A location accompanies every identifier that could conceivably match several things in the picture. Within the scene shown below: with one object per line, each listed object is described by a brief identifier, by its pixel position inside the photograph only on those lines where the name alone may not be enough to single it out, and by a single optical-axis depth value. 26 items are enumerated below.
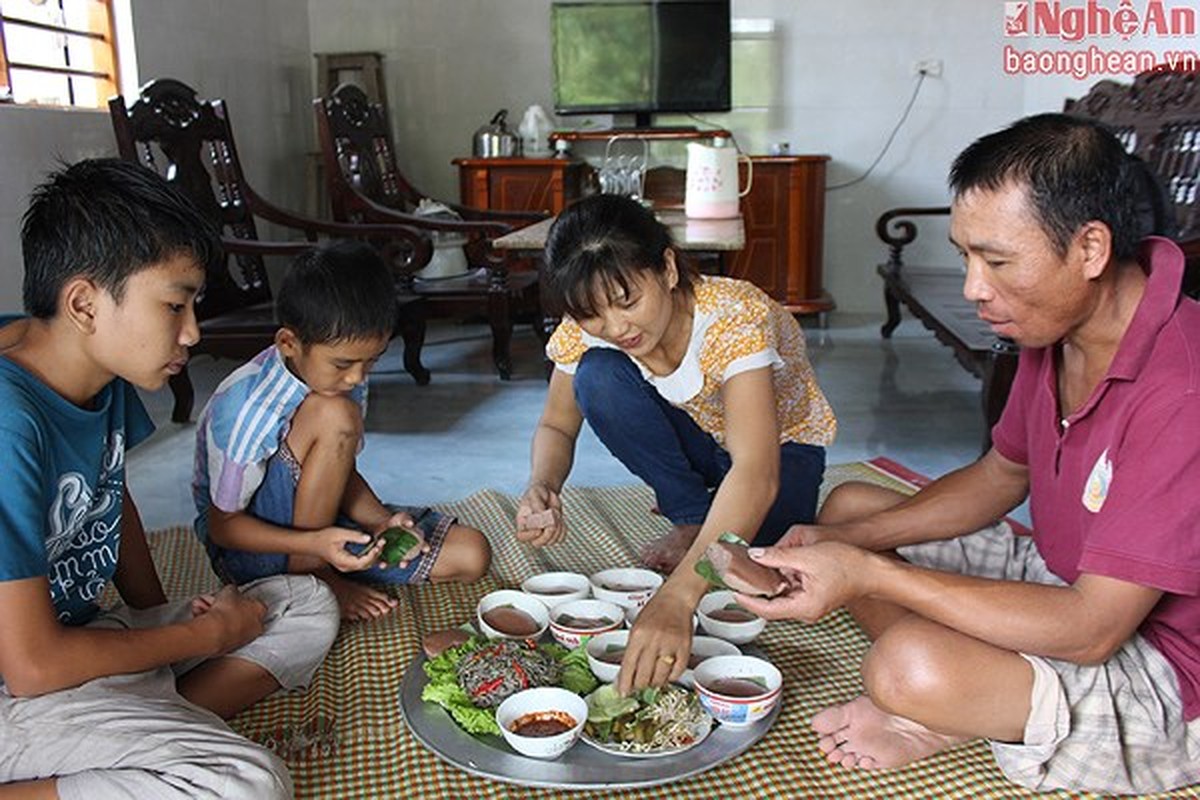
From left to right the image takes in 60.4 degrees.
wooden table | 2.90
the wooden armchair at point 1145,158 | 2.68
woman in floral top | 1.53
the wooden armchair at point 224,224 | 3.33
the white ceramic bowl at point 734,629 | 1.58
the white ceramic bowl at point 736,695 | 1.37
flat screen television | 5.03
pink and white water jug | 3.59
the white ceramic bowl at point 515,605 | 1.64
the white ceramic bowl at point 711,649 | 1.53
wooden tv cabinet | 4.84
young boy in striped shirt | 1.68
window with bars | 3.29
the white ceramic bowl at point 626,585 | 1.67
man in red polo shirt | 1.14
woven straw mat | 1.37
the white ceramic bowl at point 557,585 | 1.74
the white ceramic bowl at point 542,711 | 1.29
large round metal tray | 1.28
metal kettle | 4.92
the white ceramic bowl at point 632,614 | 1.63
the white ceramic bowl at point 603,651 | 1.45
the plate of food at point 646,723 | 1.33
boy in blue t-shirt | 1.17
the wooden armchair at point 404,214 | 3.97
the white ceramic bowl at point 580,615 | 1.55
